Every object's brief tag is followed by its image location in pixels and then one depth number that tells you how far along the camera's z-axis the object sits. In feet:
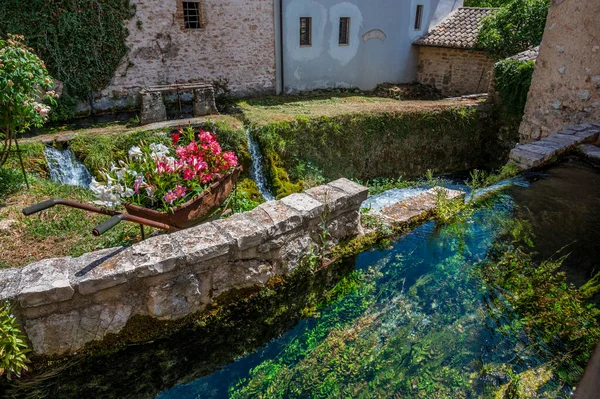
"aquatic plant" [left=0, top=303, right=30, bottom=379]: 8.23
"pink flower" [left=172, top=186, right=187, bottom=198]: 12.63
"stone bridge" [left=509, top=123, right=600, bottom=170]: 17.08
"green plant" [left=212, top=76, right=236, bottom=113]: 42.05
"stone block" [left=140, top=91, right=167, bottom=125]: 33.40
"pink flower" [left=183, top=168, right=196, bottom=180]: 13.29
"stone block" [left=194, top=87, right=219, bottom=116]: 35.83
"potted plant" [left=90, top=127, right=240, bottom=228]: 12.30
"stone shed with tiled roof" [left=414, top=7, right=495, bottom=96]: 48.70
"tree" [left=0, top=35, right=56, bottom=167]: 20.07
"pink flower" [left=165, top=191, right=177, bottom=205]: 12.33
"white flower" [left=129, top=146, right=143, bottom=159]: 12.96
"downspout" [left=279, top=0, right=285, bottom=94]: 43.70
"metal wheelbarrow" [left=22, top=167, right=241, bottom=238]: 9.12
